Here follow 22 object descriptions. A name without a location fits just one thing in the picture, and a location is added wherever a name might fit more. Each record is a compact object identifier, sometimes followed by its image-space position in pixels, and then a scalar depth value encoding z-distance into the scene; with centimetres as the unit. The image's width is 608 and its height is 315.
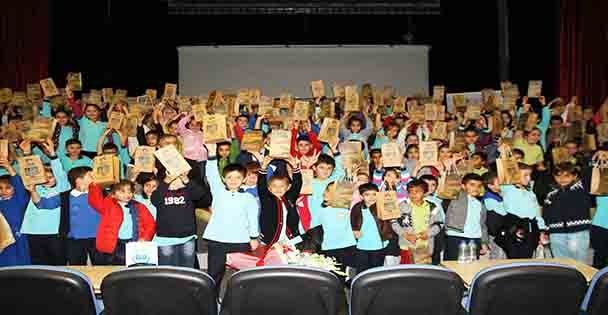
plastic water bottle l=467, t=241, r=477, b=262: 449
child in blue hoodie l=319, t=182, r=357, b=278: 512
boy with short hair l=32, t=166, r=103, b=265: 519
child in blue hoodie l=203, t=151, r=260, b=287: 479
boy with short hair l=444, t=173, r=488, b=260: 523
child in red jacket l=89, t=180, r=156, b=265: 493
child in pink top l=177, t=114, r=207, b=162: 684
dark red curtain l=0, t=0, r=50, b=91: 1011
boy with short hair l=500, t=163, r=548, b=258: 536
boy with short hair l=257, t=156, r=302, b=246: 505
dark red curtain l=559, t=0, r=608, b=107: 938
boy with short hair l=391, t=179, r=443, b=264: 514
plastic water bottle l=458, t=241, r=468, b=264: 451
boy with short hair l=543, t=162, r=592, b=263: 543
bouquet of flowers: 353
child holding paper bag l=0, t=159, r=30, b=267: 515
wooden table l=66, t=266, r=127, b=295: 329
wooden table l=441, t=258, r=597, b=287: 345
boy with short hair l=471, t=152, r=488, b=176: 615
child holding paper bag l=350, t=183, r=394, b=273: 510
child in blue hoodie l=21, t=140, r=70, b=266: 516
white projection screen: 1177
